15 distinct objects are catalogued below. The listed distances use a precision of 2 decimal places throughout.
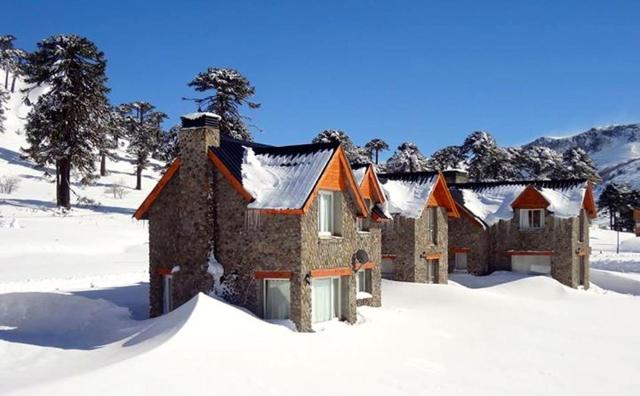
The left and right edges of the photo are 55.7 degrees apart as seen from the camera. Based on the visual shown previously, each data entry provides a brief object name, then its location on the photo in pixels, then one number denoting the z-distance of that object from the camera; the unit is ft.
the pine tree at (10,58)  371.82
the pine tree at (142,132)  207.92
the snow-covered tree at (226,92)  157.69
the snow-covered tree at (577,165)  262.06
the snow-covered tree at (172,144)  164.85
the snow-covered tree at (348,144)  214.69
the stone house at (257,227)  61.21
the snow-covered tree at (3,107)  242.37
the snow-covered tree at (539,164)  266.36
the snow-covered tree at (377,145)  269.23
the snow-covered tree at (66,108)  144.25
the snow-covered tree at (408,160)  238.27
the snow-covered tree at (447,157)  268.21
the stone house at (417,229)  102.17
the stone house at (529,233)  120.67
